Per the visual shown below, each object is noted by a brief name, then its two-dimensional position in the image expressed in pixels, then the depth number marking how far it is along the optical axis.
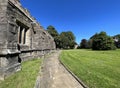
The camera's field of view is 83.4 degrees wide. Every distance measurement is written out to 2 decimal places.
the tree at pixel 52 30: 37.91
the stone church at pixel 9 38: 3.38
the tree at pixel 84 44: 47.63
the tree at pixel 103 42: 31.74
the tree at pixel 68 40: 39.22
